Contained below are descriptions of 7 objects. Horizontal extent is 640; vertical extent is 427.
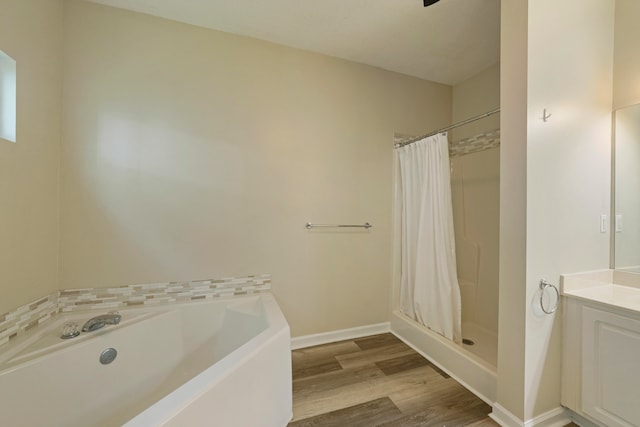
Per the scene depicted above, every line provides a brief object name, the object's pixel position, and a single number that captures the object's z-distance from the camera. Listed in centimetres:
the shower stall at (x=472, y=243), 208
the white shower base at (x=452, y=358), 147
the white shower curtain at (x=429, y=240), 192
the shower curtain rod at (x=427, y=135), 158
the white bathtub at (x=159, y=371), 95
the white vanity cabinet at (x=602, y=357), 111
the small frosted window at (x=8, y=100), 123
